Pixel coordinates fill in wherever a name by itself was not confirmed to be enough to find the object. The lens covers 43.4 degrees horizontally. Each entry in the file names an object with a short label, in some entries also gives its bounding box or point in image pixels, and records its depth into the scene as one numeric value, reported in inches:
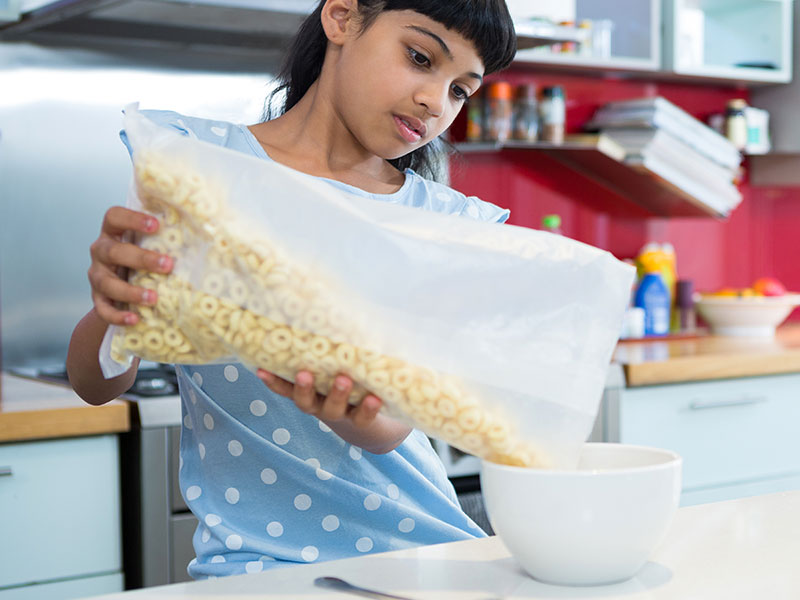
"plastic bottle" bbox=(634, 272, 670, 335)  102.3
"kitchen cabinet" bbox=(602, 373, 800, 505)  79.0
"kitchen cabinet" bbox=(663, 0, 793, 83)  106.0
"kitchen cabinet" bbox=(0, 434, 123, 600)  57.0
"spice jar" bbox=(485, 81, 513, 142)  91.2
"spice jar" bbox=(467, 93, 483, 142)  91.7
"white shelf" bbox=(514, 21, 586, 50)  77.0
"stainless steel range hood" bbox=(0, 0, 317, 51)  68.9
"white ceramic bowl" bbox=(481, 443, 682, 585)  24.4
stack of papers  97.0
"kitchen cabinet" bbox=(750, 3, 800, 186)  112.4
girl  38.1
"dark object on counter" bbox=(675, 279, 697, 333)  106.4
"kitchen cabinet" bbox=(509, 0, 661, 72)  96.6
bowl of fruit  101.6
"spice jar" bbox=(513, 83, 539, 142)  94.7
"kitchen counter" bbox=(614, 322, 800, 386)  78.7
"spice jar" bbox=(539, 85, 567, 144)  96.0
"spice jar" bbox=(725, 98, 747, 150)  109.7
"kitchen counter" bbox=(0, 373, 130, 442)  56.2
